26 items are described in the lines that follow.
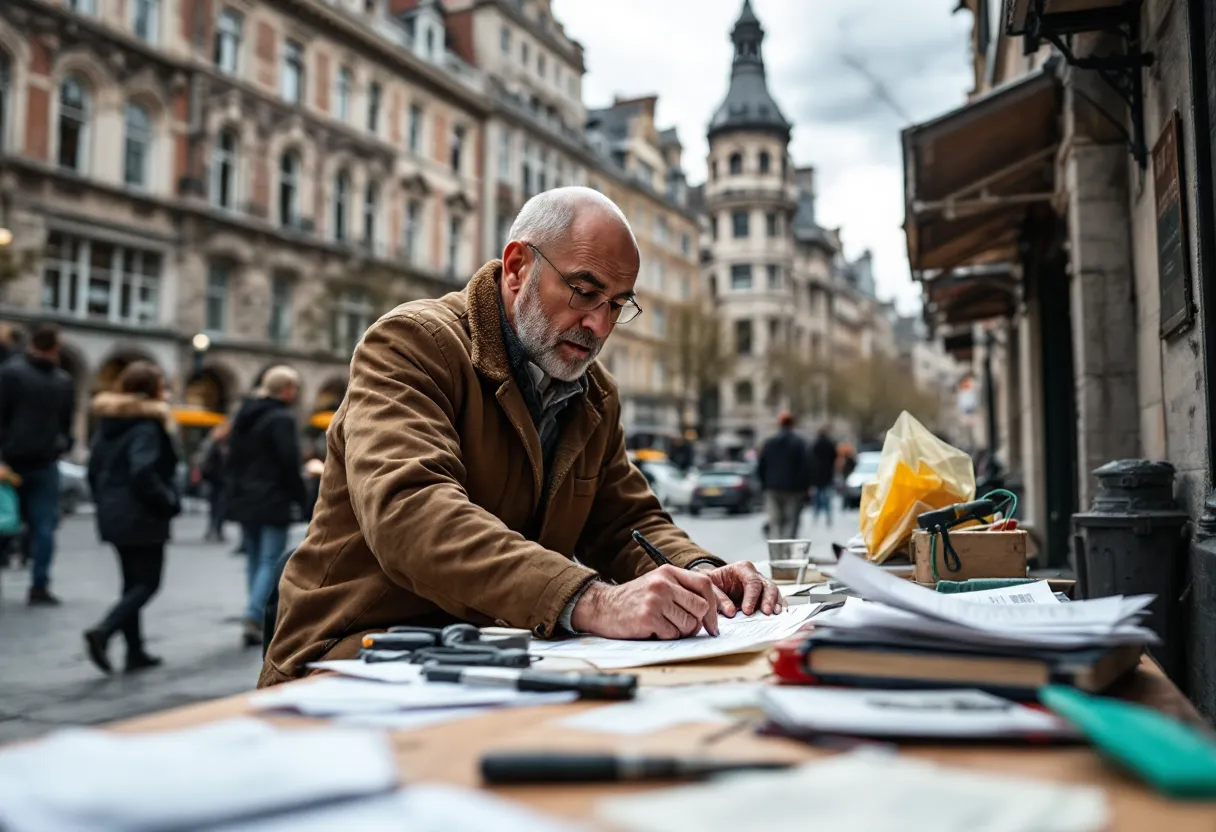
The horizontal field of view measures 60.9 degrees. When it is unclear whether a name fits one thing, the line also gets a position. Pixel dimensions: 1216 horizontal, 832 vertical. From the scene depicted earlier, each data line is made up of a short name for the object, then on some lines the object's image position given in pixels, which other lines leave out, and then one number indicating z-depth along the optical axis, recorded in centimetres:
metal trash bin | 400
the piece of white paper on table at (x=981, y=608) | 145
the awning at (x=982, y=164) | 696
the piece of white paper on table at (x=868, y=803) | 89
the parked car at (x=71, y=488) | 2042
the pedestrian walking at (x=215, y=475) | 1547
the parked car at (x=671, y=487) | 2613
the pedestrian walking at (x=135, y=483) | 658
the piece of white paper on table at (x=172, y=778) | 92
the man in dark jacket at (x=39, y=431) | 856
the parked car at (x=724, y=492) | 2580
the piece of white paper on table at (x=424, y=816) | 92
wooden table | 95
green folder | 95
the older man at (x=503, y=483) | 199
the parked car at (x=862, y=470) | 2601
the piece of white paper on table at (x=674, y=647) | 174
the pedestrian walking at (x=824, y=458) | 1816
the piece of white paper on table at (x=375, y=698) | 139
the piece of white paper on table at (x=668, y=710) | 128
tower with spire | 6394
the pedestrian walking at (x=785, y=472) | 1421
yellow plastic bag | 310
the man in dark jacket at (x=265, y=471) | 763
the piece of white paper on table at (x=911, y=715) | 117
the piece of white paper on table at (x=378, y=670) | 161
